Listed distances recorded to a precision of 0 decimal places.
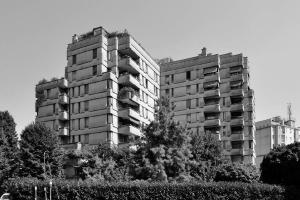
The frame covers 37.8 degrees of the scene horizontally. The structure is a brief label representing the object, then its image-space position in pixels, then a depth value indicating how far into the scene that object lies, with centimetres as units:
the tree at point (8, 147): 5678
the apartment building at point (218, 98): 8525
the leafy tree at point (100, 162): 5503
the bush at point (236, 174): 4981
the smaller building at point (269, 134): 15000
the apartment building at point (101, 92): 6706
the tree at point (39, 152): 5497
